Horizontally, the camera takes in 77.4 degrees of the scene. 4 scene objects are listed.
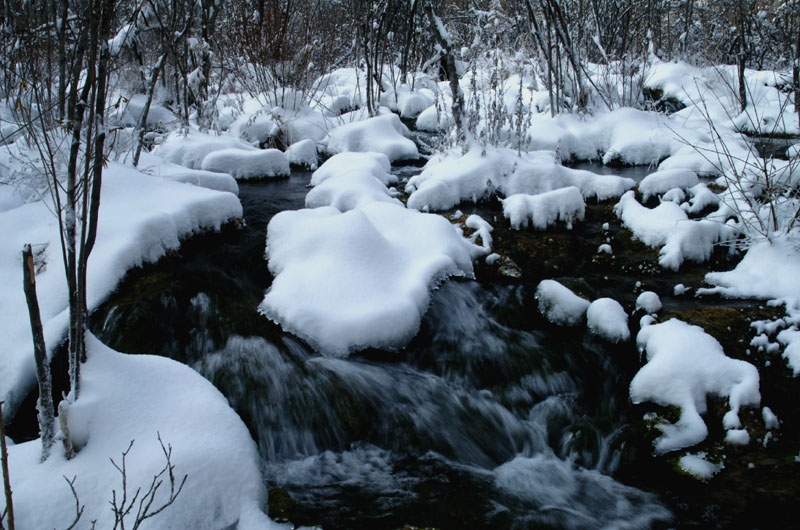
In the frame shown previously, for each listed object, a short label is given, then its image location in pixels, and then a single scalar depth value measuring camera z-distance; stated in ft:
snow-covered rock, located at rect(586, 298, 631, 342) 10.61
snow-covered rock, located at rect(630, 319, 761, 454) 8.13
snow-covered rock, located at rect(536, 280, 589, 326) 11.36
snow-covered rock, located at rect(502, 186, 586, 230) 15.30
